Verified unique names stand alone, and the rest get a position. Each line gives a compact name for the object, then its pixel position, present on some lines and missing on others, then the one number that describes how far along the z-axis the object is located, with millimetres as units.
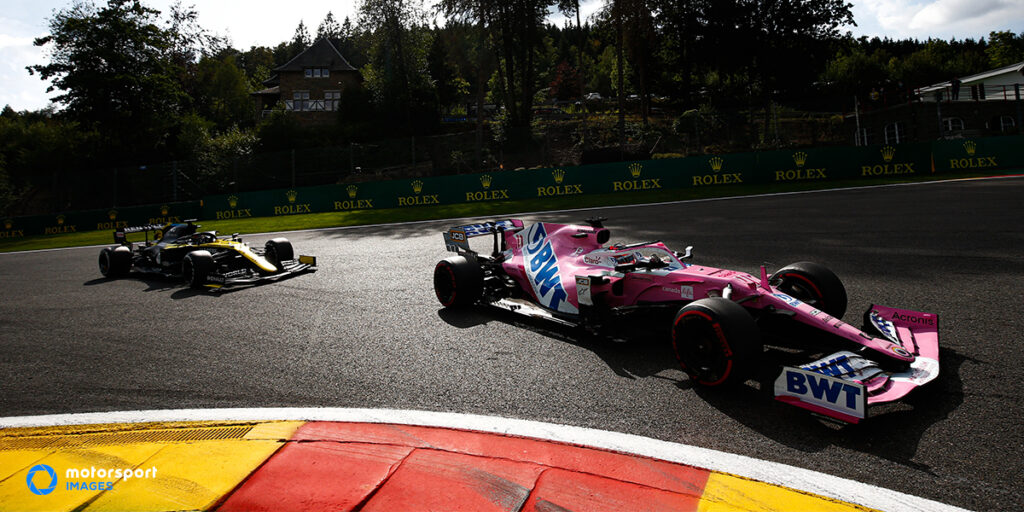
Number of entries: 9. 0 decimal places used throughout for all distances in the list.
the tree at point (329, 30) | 109375
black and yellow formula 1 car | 10023
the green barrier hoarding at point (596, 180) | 22562
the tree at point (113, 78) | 41781
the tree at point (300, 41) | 123938
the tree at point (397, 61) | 46781
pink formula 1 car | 3875
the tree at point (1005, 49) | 74438
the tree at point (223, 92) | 67125
